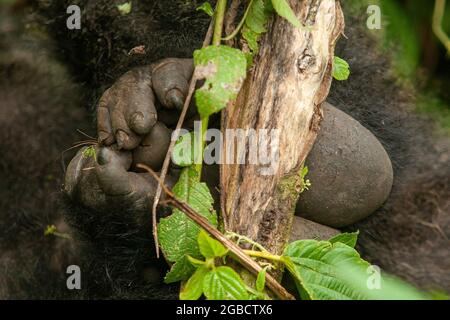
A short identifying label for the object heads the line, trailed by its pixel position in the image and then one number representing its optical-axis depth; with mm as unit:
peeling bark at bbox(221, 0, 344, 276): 901
